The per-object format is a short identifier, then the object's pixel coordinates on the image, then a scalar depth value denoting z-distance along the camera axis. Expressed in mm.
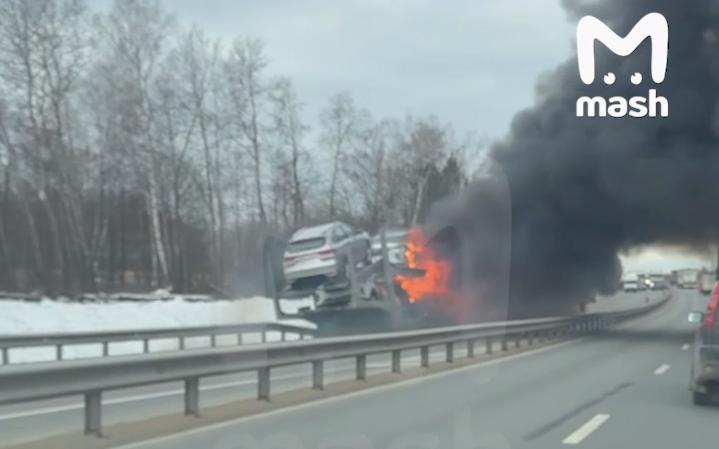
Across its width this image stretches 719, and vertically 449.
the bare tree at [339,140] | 67938
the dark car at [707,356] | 14047
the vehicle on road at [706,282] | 84362
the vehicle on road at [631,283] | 105788
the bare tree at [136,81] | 45938
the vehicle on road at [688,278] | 120094
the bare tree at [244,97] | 53781
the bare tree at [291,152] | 57375
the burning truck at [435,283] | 28984
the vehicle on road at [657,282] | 122438
